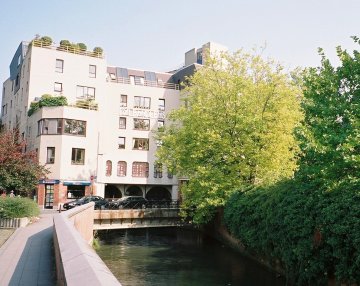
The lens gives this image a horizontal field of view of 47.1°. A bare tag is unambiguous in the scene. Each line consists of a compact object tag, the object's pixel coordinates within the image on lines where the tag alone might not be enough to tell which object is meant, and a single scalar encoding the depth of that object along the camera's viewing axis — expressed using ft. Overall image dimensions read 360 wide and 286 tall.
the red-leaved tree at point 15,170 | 111.24
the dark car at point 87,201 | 123.03
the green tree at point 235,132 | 92.99
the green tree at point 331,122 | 51.11
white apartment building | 144.56
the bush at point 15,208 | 72.64
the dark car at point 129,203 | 128.26
